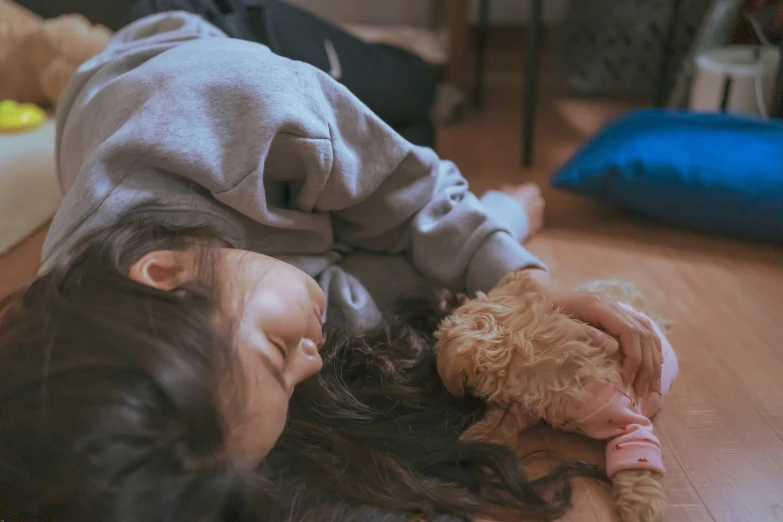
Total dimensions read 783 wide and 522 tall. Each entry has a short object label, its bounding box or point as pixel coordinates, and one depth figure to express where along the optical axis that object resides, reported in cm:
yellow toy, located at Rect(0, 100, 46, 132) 121
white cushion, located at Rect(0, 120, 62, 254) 100
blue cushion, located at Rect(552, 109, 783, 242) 90
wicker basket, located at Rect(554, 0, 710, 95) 141
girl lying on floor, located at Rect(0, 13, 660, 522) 42
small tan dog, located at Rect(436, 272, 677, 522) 56
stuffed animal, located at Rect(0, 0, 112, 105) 125
